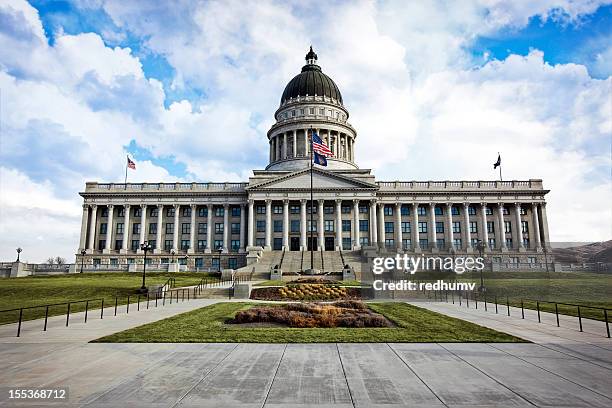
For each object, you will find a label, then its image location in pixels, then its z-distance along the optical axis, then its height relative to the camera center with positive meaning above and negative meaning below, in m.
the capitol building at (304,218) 73.50 +8.70
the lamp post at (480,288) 32.22 -2.56
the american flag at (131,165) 68.79 +17.85
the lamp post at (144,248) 32.82 +1.27
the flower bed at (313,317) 16.25 -2.65
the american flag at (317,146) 53.94 +16.55
